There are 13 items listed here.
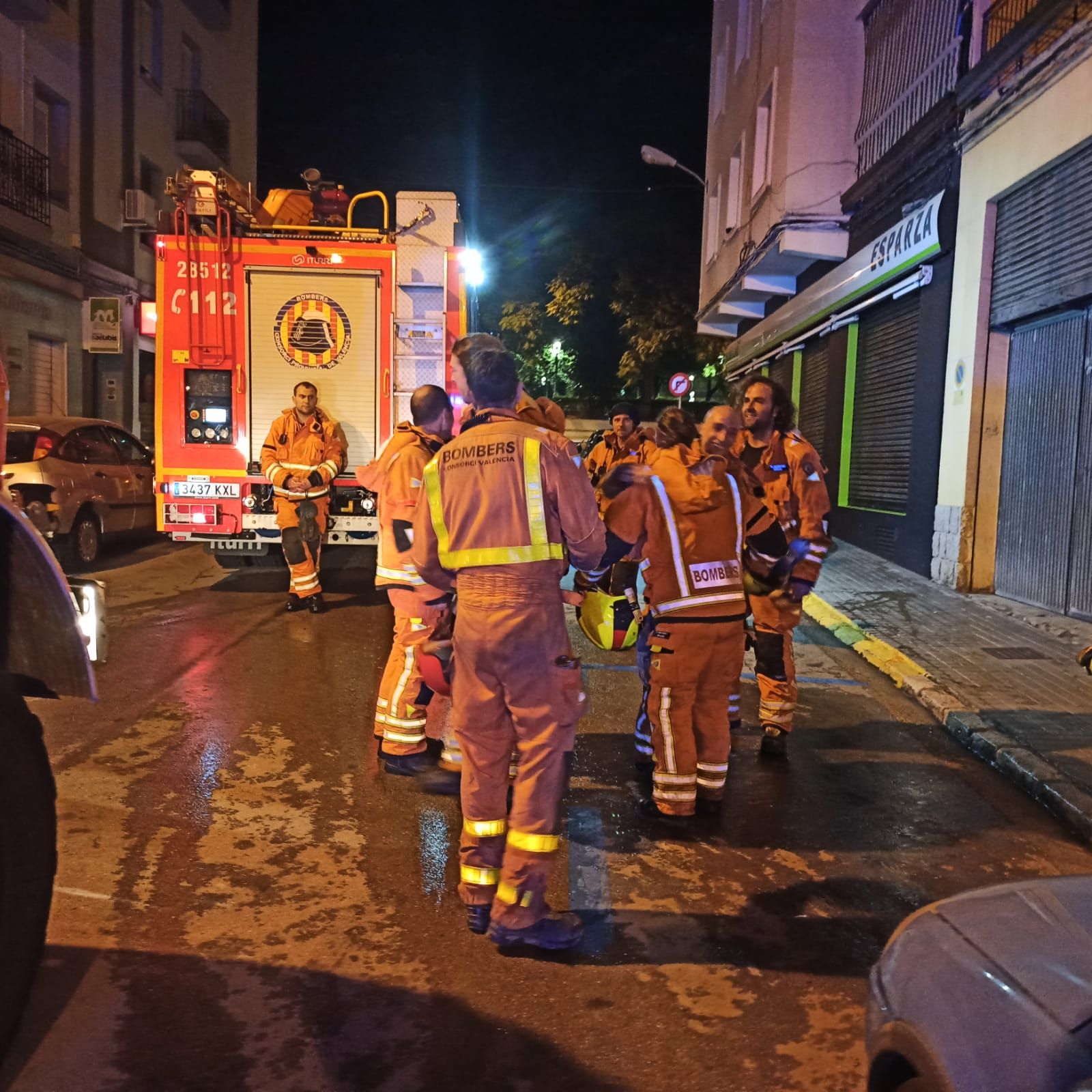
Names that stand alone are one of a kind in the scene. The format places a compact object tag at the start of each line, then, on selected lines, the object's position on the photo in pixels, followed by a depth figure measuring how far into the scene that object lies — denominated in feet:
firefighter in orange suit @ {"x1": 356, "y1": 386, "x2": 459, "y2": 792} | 15.60
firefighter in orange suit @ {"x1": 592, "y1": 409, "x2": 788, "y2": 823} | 13.79
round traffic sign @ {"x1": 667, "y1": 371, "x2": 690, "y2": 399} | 65.36
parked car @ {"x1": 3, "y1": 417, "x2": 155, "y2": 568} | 34.83
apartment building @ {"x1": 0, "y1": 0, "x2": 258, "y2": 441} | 61.16
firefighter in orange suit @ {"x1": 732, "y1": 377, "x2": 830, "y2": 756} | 17.33
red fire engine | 29.76
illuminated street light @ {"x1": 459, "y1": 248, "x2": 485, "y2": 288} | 30.25
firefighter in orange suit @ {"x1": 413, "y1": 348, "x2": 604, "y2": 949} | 10.62
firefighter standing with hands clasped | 28.58
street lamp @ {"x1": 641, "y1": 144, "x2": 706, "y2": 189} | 74.75
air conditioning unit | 73.56
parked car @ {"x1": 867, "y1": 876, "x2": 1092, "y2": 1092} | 5.09
